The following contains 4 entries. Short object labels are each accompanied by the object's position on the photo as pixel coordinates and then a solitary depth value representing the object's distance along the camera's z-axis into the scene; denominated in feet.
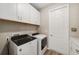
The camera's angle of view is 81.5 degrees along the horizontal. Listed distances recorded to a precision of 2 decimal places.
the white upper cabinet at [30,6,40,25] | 4.48
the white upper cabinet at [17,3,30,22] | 3.11
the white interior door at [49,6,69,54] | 4.43
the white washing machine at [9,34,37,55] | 2.27
